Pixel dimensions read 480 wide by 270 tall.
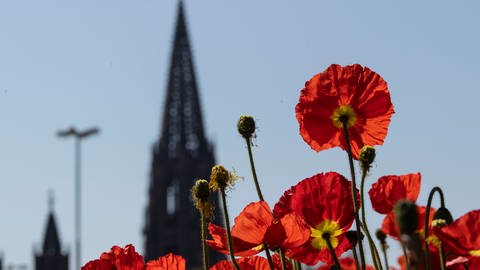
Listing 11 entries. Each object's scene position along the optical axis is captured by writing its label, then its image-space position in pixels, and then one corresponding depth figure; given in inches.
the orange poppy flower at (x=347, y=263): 77.8
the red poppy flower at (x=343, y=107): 60.3
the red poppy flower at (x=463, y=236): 55.4
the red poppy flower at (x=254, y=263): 61.8
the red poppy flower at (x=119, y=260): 60.1
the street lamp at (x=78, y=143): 1436.4
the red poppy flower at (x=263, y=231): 58.1
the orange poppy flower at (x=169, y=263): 60.5
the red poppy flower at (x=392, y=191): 60.6
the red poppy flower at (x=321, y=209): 59.5
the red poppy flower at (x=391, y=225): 62.7
